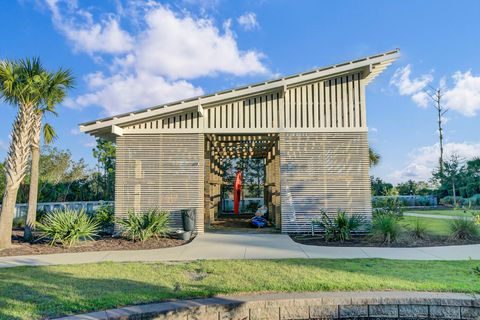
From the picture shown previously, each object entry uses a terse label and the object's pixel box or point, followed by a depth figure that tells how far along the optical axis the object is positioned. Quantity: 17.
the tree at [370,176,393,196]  25.84
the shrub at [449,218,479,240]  8.88
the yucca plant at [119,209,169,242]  9.17
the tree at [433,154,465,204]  26.59
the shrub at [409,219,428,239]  8.96
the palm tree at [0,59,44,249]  8.62
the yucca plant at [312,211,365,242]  9.05
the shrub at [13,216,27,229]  12.91
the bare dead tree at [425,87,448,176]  30.28
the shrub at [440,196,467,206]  24.60
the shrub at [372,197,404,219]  12.47
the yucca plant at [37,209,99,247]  8.52
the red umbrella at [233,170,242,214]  15.68
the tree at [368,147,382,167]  20.98
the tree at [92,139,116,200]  22.84
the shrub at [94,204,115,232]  11.12
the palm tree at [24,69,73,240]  9.38
